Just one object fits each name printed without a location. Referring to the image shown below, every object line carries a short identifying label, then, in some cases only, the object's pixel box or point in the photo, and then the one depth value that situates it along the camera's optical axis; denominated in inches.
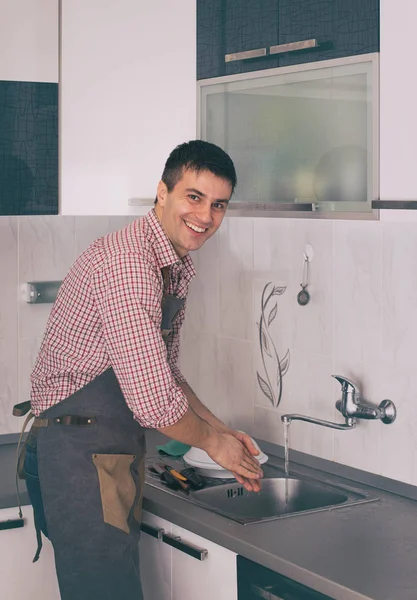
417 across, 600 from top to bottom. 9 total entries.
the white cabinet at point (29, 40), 107.2
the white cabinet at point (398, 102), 79.4
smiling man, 90.6
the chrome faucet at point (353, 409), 99.2
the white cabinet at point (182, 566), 90.6
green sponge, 117.1
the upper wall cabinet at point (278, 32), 86.2
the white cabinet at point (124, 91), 109.0
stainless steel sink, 103.1
